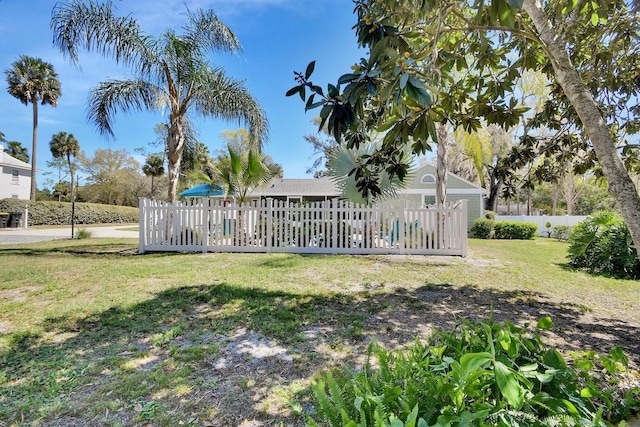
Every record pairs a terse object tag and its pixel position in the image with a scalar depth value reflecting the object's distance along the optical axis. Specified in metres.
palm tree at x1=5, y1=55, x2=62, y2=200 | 23.30
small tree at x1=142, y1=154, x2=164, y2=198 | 34.38
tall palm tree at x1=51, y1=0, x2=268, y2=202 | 8.30
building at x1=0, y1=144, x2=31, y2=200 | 25.56
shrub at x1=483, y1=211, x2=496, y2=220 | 17.70
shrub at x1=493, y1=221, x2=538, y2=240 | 15.34
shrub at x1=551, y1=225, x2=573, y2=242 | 15.54
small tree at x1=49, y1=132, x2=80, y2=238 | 29.78
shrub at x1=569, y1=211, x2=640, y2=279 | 6.27
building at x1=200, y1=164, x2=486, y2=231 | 17.50
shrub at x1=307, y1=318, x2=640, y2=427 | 1.18
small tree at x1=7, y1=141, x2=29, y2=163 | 41.28
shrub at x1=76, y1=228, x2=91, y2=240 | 13.09
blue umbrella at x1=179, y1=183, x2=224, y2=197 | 13.14
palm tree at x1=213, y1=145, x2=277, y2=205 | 10.16
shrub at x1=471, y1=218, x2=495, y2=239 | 15.54
